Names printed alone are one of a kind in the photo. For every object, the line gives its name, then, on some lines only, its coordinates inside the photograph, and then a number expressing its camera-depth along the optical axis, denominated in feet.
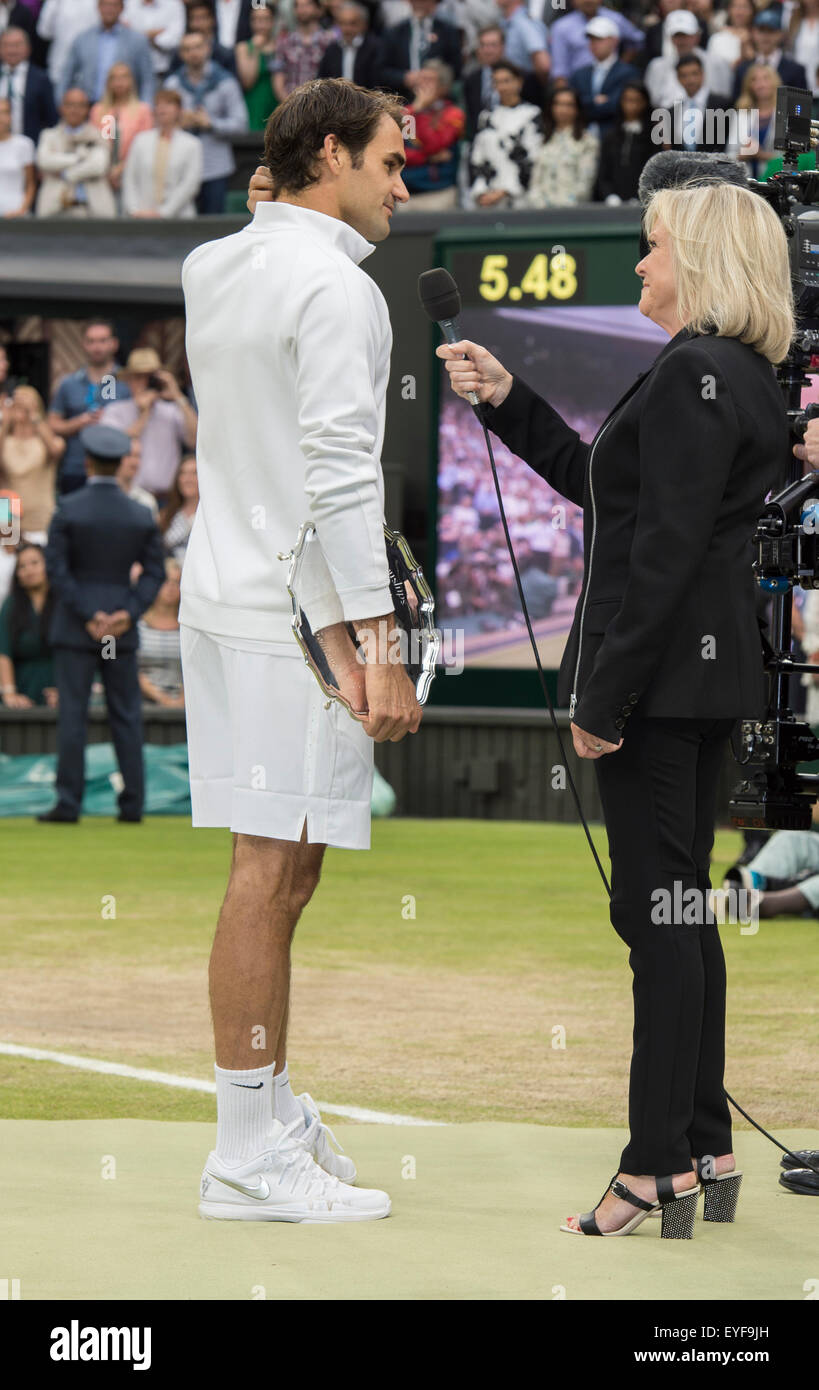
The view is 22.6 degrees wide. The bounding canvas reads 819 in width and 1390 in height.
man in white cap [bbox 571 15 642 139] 50.14
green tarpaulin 46.03
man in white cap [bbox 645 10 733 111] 49.39
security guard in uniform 42.75
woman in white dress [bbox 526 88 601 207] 49.47
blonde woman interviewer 12.43
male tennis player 12.59
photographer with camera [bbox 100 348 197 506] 54.49
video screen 48.44
